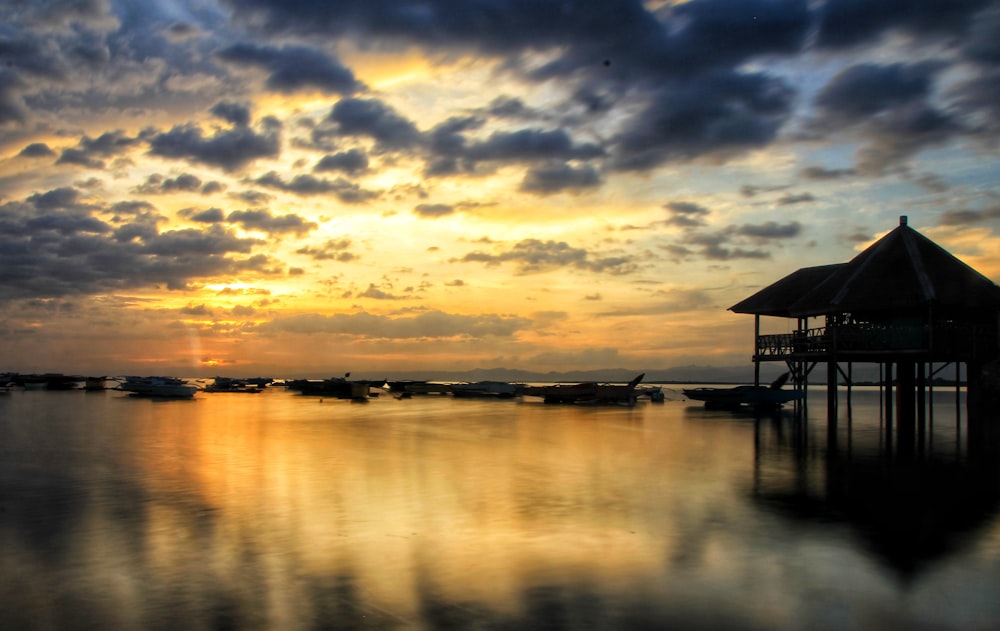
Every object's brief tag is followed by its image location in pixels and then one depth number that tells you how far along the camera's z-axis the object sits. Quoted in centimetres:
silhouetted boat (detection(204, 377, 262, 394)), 9800
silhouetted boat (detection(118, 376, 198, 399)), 7088
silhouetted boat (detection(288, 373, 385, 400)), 7575
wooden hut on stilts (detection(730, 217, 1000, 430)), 3092
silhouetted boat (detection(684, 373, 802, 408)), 4906
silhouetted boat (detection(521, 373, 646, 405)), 6469
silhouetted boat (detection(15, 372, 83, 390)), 9750
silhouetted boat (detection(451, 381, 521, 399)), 7727
